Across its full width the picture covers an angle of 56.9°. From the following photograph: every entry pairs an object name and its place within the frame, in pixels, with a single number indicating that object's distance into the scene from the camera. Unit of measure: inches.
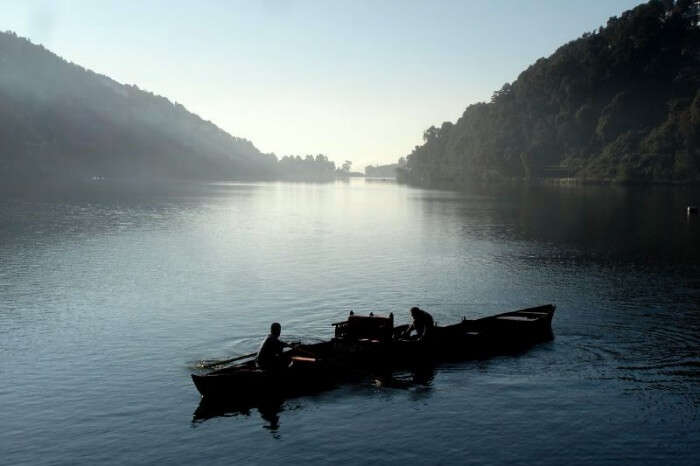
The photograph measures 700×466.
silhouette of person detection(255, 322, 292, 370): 1044.5
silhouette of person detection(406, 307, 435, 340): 1227.9
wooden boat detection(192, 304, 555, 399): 1021.8
